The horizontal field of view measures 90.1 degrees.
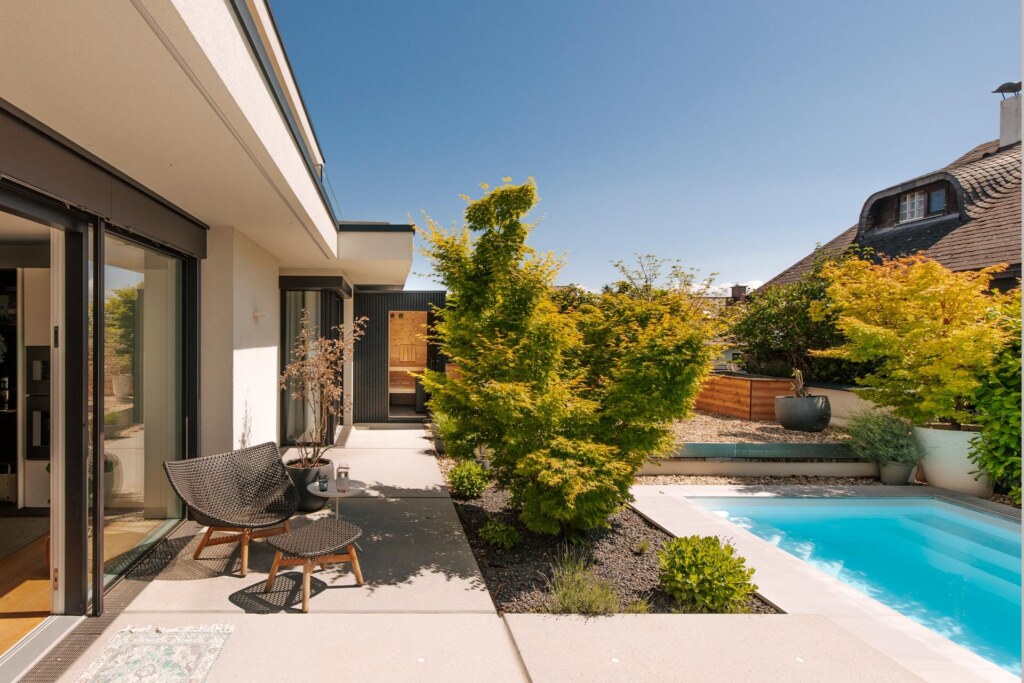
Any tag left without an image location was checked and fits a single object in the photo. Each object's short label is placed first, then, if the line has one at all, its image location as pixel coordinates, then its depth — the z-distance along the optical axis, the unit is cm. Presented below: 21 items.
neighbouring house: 1019
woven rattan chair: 377
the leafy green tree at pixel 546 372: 420
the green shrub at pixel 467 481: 591
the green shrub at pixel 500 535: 450
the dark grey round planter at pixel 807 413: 997
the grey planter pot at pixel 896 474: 736
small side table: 415
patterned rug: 251
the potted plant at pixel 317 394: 504
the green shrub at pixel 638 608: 340
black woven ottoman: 332
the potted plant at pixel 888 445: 737
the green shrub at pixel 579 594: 332
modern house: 216
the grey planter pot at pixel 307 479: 502
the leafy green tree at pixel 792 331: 1145
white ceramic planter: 697
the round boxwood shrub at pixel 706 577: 348
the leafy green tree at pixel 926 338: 701
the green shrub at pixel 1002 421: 659
